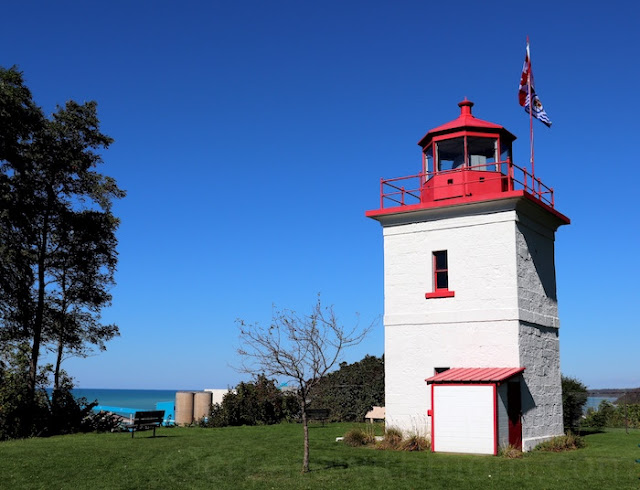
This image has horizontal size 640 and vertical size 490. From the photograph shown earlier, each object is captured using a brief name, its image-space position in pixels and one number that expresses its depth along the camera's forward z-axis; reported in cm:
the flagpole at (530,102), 2287
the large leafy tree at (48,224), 2562
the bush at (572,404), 2614
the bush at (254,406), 2967
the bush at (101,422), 2667
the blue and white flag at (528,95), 2355
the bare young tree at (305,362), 1498
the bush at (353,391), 3097
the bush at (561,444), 1977
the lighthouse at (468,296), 1911
